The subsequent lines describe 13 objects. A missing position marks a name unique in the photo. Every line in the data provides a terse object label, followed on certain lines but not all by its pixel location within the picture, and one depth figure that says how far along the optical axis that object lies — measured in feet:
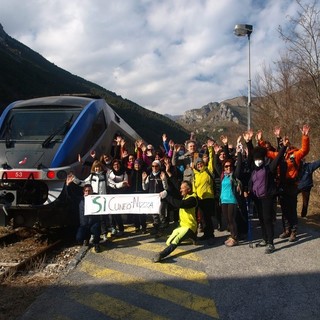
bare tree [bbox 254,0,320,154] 38.45
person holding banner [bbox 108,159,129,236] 26.37
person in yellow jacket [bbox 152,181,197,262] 22.84
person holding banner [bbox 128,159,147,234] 27.73
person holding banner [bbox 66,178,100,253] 24.20
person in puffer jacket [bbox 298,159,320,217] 29.07
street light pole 41.34
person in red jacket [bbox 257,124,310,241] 23.80
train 24.14
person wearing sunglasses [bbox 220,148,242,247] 23.88
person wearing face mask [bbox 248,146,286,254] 22.15
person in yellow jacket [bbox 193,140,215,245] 25.23
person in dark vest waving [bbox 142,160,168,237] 26.71
